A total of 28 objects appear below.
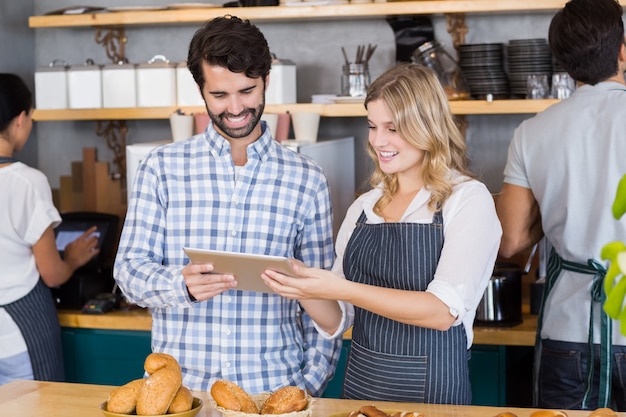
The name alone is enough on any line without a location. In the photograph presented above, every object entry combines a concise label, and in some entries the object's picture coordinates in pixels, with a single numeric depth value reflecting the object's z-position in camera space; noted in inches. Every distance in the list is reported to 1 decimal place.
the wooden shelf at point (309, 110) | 127.9
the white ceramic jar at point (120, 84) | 140.9
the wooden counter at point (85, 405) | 71.1
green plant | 35.8
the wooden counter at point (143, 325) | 116.3
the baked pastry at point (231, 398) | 62.6
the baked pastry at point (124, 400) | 62.7
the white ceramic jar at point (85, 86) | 142.9
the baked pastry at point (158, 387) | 61.9
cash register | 135.1
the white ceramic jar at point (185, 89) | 138.0
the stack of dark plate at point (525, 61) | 128.6
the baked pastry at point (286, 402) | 61.7
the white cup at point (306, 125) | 132.9
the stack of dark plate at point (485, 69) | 129.9
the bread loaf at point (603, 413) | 59.0
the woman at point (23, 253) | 119.1
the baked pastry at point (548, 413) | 60.7
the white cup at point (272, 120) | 129.4
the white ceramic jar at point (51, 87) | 143.9
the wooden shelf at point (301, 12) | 127.6
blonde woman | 76.6
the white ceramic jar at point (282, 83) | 134.7
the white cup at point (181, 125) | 134.0
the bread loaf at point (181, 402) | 63.4
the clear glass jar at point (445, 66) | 132.4
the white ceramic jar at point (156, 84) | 139.5
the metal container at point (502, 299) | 117.8
